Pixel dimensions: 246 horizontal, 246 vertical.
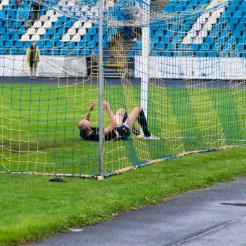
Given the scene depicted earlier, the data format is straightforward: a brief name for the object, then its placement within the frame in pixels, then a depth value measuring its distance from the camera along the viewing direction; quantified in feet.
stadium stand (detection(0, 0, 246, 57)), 75.43
